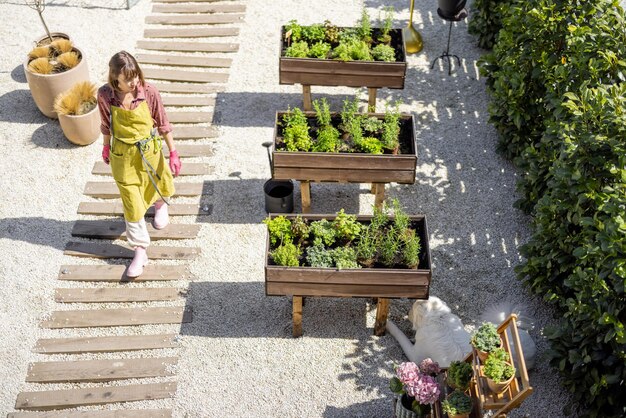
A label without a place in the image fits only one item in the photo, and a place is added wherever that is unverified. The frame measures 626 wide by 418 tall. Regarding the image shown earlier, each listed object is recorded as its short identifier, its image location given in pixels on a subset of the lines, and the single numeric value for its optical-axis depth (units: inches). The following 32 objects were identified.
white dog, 230.5
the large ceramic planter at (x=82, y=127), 307.6
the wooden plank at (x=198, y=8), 398.9
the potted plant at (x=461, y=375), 207.3
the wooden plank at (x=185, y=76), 356.5
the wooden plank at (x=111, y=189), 298.1
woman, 228.3
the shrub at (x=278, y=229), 237.6
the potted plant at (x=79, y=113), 307.9
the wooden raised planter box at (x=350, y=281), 227.9
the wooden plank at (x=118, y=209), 291.1
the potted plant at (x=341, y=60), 314.7
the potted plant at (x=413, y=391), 205.2
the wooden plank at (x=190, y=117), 333.4
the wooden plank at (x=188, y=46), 373.1
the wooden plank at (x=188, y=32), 381.1
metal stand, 342.0
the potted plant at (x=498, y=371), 192.9
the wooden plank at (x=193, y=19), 389.7
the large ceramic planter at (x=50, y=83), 316.5
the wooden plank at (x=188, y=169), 308.0
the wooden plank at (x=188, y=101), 343.0
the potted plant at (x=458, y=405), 201.6
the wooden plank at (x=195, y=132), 325.7
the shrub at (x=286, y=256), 229.3
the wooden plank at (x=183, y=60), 364.8
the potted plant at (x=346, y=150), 268.1
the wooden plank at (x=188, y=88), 350.3
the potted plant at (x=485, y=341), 200.7
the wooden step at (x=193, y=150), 317.4
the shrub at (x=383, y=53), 317.4
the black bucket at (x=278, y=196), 284.2
